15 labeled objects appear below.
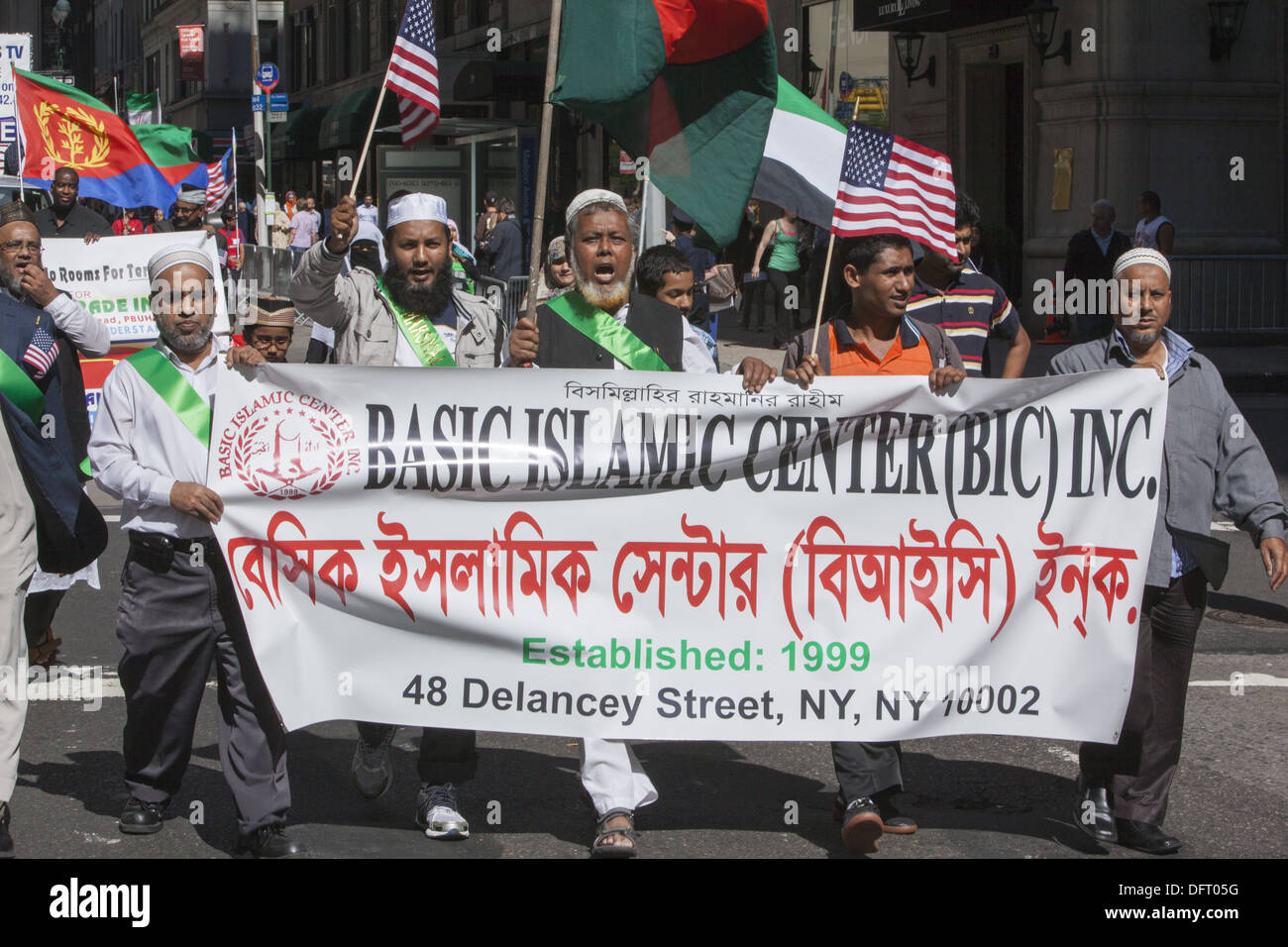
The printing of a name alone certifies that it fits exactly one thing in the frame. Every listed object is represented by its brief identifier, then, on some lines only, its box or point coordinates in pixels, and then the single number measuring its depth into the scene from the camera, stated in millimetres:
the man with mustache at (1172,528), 5012
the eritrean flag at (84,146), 12414
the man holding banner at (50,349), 6648
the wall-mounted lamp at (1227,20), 19016
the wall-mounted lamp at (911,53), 21984
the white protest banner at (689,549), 4957
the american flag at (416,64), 6297
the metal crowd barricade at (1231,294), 18625
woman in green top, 20172
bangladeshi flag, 5652
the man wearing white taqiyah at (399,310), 5391
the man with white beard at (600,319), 5184
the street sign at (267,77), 27531
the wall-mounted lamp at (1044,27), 19266
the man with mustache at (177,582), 4945
